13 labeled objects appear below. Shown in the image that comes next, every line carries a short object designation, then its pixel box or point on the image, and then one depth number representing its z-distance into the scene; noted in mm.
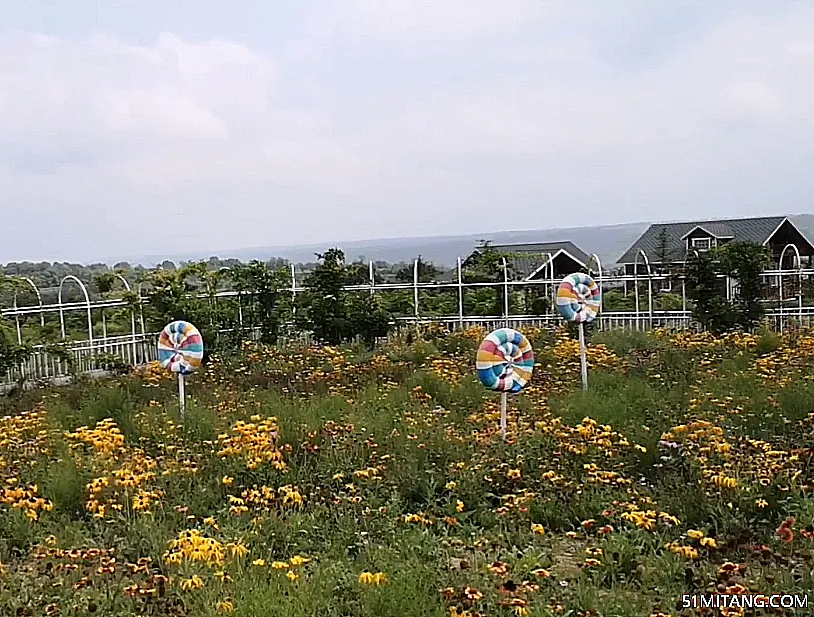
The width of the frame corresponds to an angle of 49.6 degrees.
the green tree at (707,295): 12656
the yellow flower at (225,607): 3463
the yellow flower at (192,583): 3713
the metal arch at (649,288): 14266
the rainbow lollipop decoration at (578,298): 8812
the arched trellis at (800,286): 13442
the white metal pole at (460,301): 14798
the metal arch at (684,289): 13380
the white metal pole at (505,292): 14688
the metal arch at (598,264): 15077
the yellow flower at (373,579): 3631
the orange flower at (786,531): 3746
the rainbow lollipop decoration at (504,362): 6582
